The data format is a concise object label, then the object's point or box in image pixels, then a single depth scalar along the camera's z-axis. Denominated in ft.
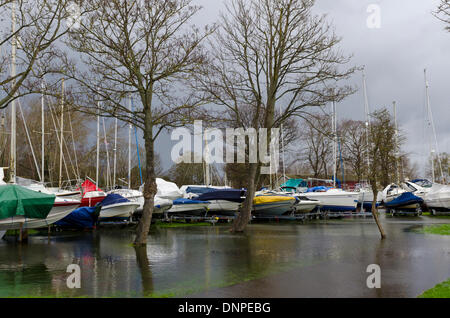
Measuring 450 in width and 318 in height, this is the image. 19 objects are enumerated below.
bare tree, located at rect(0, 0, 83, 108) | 38.97
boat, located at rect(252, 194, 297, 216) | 97.76
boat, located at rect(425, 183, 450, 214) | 110.83
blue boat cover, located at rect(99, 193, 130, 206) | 81.61
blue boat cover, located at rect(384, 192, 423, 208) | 111.19
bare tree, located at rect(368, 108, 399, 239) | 55.16
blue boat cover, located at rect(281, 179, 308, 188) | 147.33
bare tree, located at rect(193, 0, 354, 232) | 65.10
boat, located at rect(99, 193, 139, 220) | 80.94
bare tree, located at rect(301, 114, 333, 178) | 193.98
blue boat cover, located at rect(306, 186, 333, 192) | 122.70
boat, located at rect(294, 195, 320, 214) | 103.86
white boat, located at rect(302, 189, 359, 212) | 110.01
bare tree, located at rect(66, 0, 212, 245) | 47.98
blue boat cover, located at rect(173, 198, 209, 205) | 93.97
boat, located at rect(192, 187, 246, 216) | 98.68
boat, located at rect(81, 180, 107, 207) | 91.91
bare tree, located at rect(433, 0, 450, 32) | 34.17
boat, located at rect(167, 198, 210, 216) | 93.91
